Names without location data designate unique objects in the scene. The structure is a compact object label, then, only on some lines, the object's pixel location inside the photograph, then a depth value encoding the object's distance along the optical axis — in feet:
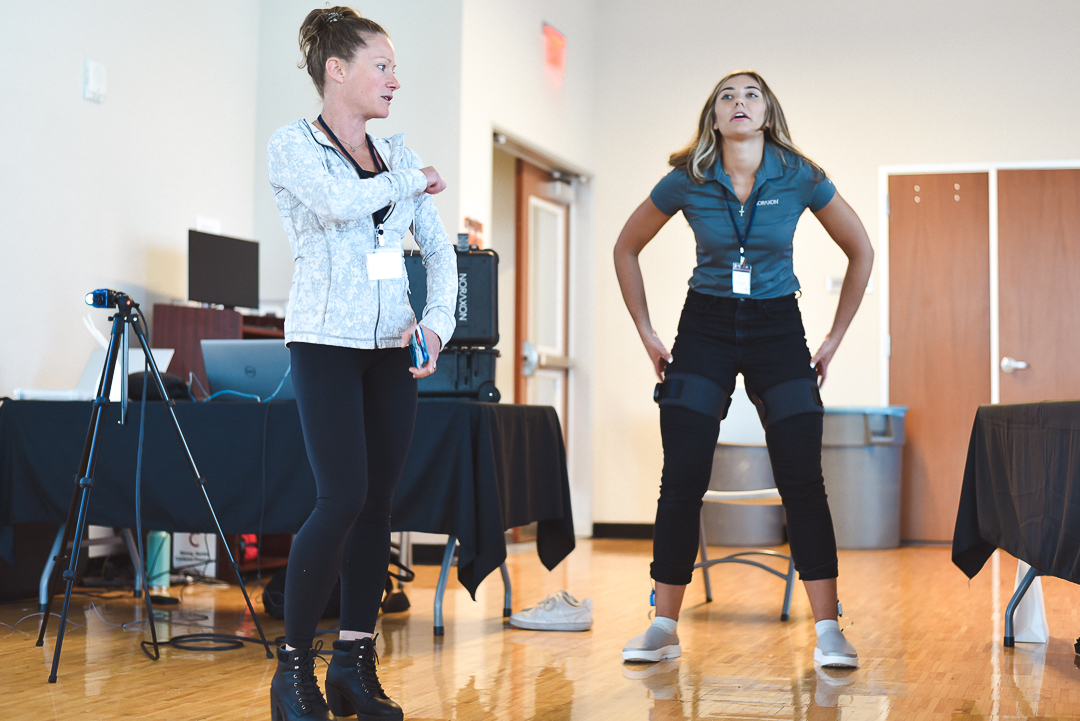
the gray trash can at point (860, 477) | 18.85
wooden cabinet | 14.44
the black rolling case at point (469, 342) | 10.05
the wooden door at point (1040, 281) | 19.65
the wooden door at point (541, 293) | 19.35
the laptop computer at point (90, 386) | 10.72
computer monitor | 14.66
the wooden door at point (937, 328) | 19.81
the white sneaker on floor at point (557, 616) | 10.27
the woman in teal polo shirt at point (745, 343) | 8.39
